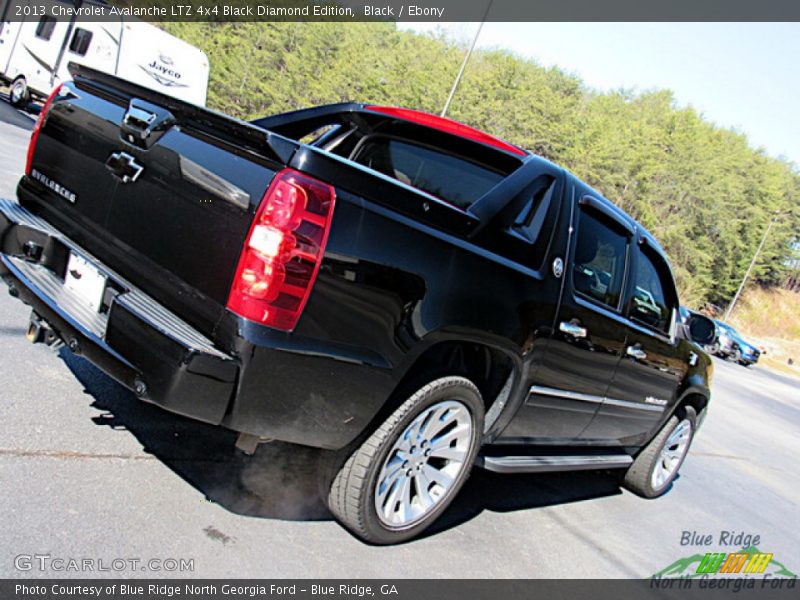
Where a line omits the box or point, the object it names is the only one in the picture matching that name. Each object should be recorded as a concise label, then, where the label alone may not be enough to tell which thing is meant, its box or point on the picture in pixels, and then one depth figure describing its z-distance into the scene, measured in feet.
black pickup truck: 7.70
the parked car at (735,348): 95.09
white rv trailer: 53.16
